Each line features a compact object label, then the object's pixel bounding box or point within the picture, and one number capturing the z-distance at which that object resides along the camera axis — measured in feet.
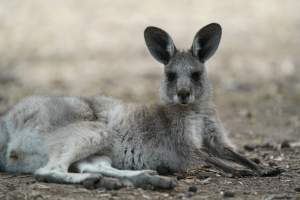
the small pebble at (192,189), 40.10
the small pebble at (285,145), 58.34
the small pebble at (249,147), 58.25
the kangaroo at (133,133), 42.47
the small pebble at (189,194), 38.99
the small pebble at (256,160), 50.23
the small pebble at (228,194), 38.99
